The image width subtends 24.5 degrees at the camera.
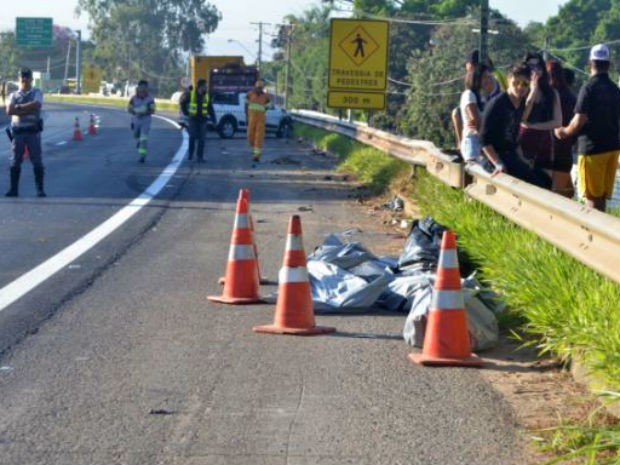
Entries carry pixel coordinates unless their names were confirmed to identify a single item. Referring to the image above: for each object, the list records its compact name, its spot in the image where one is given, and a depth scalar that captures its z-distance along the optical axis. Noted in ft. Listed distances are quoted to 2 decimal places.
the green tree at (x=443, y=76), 252.01
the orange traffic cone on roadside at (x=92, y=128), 164.14
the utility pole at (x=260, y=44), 430.20
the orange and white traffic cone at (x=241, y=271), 34.81
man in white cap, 39.58
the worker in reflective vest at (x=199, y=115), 99.75
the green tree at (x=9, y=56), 624.59
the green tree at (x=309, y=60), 379.96
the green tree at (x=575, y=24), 336.70
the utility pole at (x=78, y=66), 491.31
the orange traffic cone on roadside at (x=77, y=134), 144.21
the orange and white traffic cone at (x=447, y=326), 27.22
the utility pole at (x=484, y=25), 100.19
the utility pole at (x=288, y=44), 280.92
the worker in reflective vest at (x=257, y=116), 98.27
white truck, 157.17
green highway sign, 330.54
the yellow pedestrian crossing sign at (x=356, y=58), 84.89
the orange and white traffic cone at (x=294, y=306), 30.58
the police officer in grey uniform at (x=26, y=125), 65.51
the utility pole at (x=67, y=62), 632.38
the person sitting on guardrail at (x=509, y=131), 40.83
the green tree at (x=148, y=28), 492.54
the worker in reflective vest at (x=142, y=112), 97.04
